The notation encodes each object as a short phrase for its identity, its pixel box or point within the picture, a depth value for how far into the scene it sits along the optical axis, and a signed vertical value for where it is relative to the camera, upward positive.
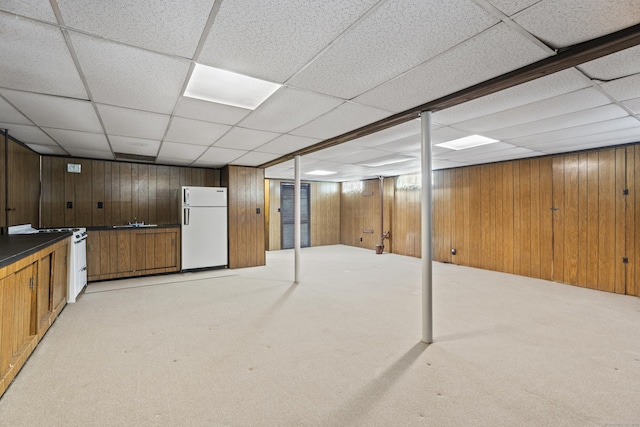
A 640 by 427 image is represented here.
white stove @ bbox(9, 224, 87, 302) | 3.86 -0.61
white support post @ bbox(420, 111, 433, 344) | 2.78 -0.15
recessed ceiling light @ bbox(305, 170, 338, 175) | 7.54 +1.11
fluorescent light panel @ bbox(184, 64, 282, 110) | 2.25 +1.07
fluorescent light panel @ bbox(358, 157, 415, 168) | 5.69 +1.09
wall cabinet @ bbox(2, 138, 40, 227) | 3.85 +0.45
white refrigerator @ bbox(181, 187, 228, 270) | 5.71 -0.25
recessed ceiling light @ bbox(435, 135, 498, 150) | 4.11 +1.07
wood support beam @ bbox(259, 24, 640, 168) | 1.62 +0.98
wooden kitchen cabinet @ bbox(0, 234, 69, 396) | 2.00 -0.76
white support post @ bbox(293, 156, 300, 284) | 4.98 -0.07
